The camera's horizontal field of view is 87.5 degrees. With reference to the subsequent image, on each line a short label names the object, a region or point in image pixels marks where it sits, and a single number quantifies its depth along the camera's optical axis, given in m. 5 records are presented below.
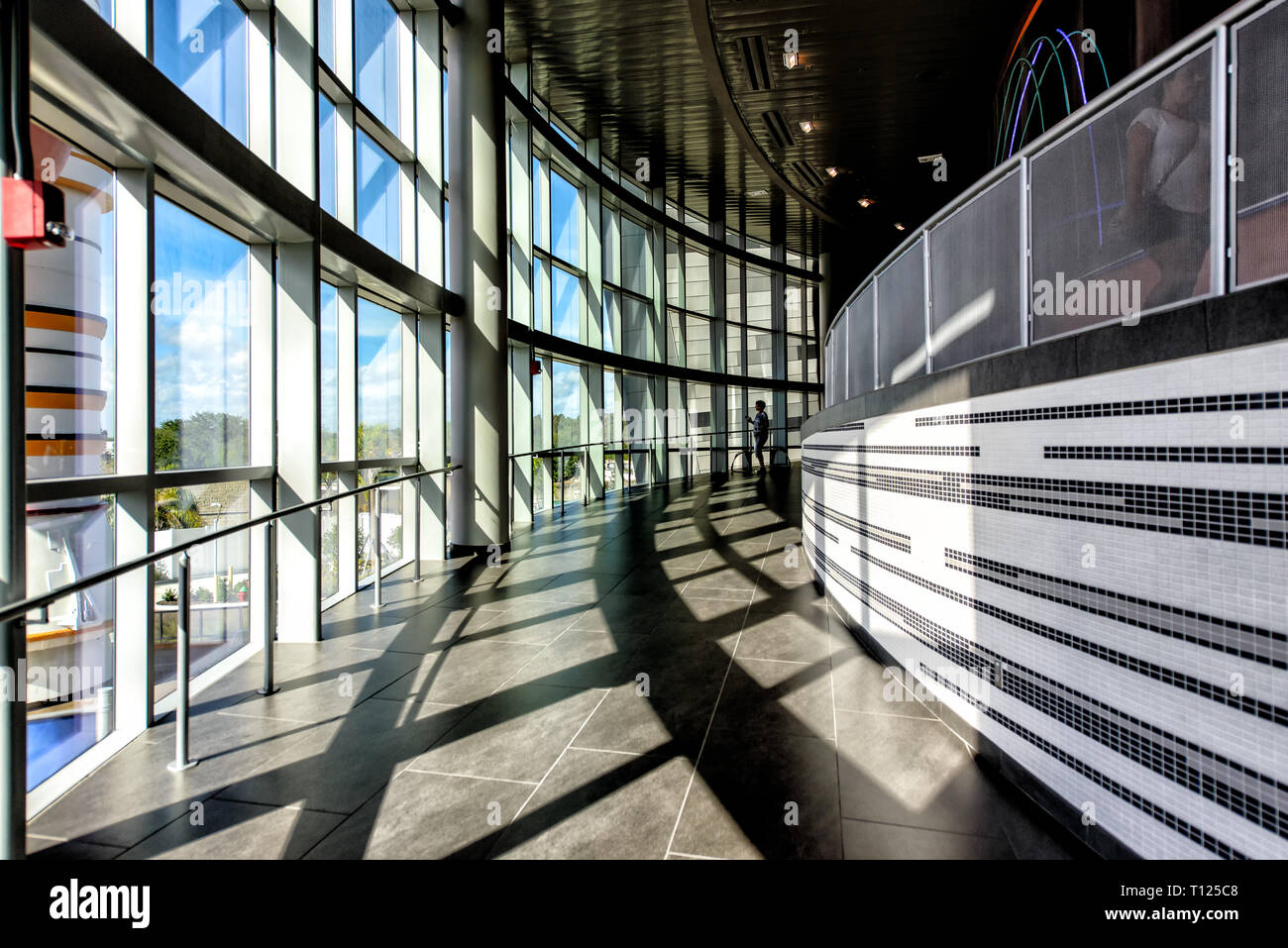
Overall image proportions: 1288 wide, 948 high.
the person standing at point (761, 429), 17.28
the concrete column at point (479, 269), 8.51
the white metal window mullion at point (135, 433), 3.71
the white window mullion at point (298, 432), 5.30
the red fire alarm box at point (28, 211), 2.37
